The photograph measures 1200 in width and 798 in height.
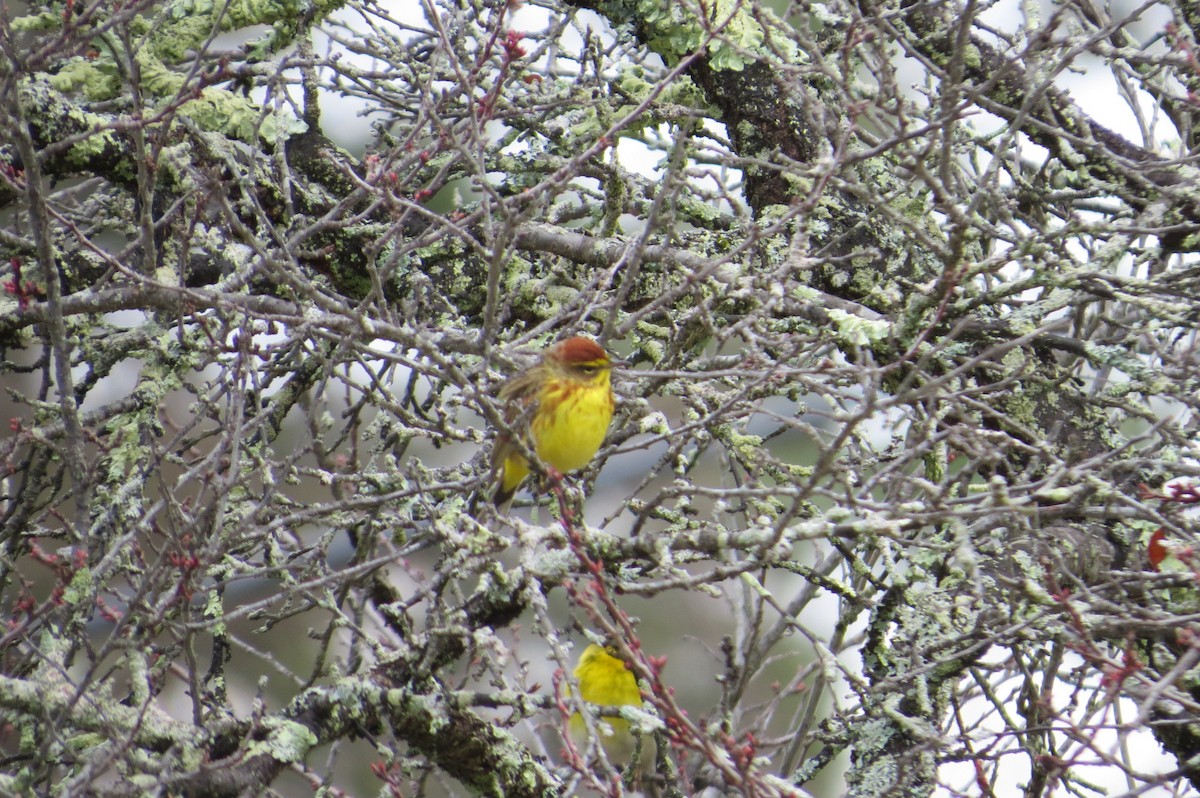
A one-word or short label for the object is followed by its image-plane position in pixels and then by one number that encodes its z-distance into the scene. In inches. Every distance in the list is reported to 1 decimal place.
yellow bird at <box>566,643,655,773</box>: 433.1
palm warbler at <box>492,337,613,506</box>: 324.8
